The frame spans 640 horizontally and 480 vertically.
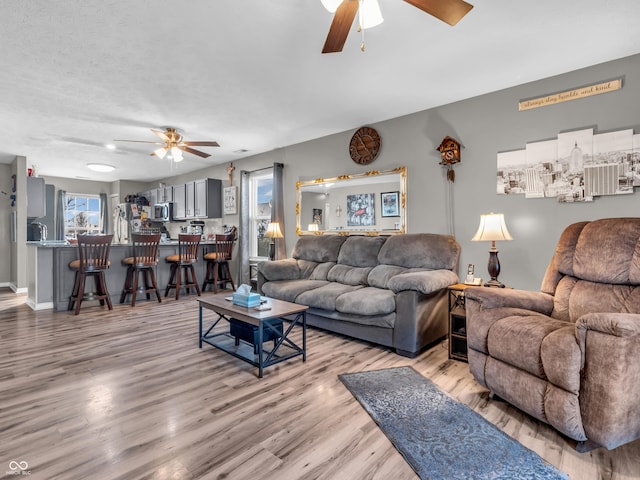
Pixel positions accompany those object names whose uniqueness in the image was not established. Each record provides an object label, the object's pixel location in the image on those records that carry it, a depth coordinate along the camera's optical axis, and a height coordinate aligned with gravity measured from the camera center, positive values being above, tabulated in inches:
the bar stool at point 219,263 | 225.1 -17.7
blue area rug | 57.5 -40.6
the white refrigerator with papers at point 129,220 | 325.1 +18.1
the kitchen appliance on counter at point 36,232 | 255.1 +5.1
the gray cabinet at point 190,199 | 271.0 +32.1
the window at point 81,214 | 343.3 +25.3
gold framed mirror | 160.2 +17.6
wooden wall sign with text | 106.7 +48.3
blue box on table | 106.1 -20.2
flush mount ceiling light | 255.0 +56.4
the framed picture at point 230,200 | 250.0 +28.2
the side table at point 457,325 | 109.3 -30.1
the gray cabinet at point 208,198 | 256.2 +31.1
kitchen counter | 175.6 -19.8
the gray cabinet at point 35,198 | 241.3 +30.3
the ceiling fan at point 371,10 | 65.9 +46.5
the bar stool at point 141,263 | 189.9 -14.5
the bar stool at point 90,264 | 168.2 -13.5
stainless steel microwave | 296.5 +24.0
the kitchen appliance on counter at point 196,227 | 282.0 +9.1
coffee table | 96.1 -31.4
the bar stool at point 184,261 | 204.5 -14.6
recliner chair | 57.6 -20.7
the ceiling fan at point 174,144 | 170.4 +49.7
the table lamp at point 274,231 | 197.3 +3.7
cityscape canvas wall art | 103.9 +23.5
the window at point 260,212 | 237.6 +17.9
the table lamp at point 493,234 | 109.7 +0.6
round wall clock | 166.2 +46.9
